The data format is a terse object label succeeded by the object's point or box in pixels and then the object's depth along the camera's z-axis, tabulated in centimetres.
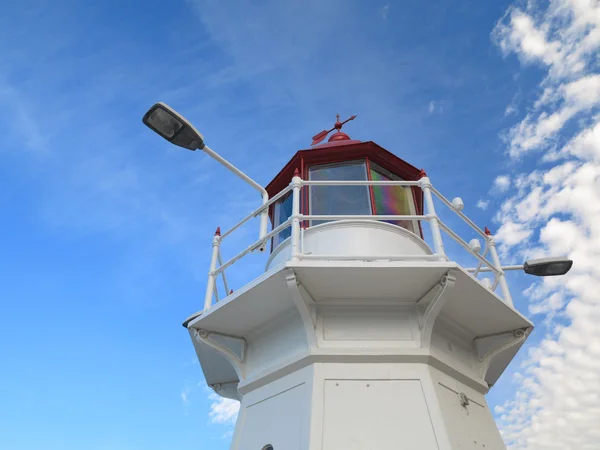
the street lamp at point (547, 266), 697
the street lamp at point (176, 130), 613
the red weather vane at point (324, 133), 941
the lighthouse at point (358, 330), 500
